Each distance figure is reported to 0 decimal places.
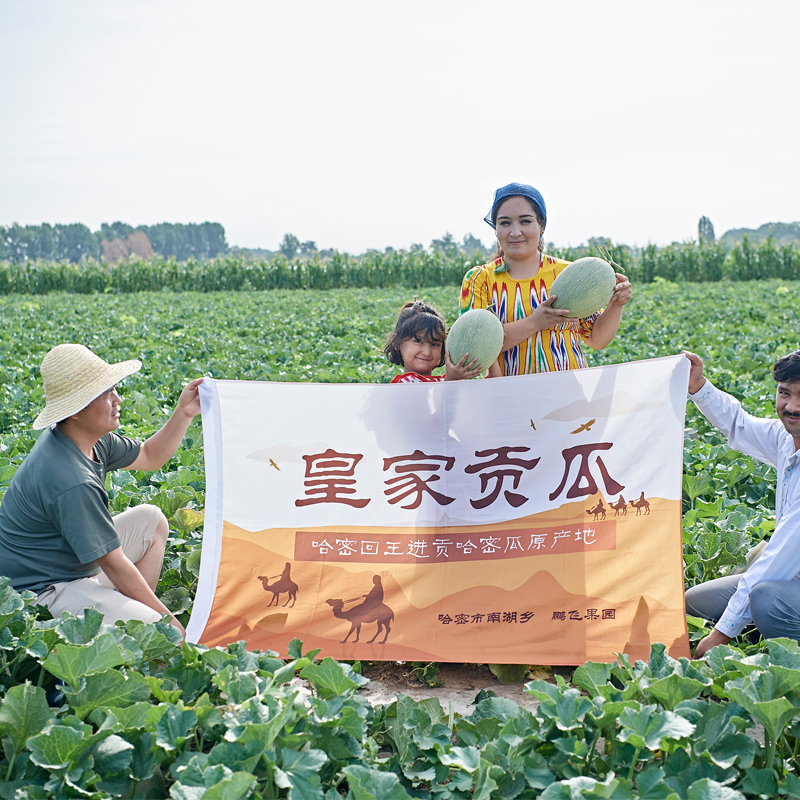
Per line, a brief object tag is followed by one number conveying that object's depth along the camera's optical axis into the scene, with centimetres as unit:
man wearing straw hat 263
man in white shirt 249
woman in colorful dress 316
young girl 338
